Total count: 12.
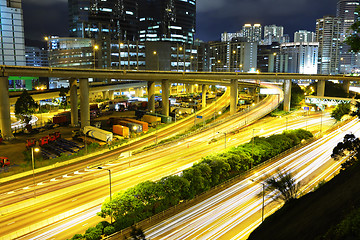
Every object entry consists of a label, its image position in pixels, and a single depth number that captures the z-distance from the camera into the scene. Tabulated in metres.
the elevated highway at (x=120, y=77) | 63.00
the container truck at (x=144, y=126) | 73.44
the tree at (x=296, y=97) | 110.99
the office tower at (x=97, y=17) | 178.75
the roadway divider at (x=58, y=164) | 41.59
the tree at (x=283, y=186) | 28.35
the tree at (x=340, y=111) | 84.34
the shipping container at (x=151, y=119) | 80.77
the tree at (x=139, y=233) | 18.69
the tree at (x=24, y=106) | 72.62
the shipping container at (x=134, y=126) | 70.53
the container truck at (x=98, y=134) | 61.29
